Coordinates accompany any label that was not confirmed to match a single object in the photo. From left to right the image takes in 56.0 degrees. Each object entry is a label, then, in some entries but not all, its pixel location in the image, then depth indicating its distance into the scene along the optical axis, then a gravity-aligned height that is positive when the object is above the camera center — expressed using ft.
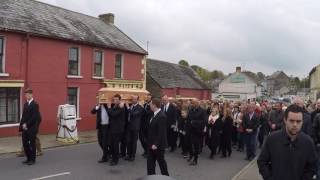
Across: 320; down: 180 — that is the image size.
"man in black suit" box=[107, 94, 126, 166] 27.04 -2.81
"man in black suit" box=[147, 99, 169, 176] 20.90 -3.18
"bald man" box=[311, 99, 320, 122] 24.11 -0.91
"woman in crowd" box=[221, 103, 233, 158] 32.95 -4.00
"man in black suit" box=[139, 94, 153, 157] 30.68 -3.05
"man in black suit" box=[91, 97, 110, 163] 27.48 -3.13
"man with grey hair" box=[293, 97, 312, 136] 21.30 -1.96
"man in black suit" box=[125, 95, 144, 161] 28.81 -3.24
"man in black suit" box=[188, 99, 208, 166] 28.52 -3.05
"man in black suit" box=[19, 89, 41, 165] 26.24 -2.94
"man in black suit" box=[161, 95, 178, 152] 33.42 -2.85
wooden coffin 29.86 +0.07
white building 157.70 +5.21
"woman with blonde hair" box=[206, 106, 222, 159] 31.96 -3.65
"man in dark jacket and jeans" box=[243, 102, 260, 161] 31.67 -3.49
